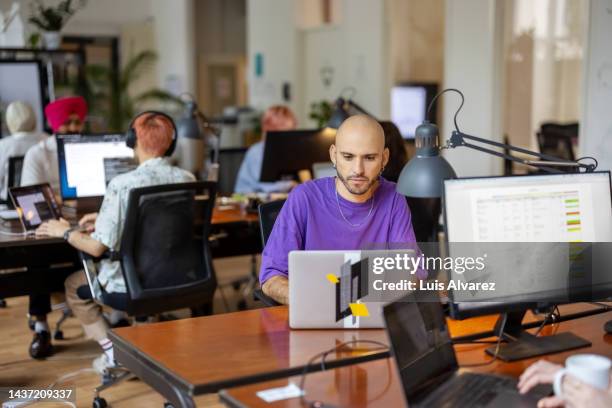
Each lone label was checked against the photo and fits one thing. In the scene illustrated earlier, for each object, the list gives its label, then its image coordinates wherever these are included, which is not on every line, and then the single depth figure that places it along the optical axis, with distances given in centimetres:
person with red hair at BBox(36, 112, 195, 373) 375
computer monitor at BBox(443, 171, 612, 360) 227
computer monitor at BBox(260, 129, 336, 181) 510
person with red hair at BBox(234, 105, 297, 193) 540
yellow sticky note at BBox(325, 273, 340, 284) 232
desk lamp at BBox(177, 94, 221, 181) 547
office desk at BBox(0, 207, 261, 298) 412
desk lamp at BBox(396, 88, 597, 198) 238
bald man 280
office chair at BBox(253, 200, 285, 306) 322
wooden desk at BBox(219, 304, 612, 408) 192
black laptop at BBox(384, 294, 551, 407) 190
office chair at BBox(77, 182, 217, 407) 374
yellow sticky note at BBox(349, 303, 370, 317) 238
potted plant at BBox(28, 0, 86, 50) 764
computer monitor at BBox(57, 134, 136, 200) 476
